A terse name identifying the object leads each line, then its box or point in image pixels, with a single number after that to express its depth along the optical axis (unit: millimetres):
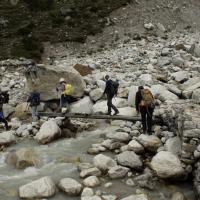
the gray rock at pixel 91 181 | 12609
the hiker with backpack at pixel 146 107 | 15438
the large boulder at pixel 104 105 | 19547
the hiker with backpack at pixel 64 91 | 18812
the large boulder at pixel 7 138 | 16219
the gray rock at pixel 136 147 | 14398
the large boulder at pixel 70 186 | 12297
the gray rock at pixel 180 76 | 22297
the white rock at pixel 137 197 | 11578
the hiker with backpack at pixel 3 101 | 18125
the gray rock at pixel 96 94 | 20500
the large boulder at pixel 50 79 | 20719
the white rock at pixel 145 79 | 21828
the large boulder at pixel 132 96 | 19731
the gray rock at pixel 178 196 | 12053
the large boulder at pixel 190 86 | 19484
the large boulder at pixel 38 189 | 12078
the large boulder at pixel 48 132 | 16234
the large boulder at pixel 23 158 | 14125
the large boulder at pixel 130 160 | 13516
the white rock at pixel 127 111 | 18664
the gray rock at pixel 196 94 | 18623
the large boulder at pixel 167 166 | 12781
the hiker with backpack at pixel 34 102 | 18875
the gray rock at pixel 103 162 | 13507
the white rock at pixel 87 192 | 12039
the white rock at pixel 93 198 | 11703
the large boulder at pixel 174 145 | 13934
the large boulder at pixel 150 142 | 14609
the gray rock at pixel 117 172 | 13164
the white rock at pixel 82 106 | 20172
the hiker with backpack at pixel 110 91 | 18219
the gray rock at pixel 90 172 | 13156
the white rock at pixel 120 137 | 15680
